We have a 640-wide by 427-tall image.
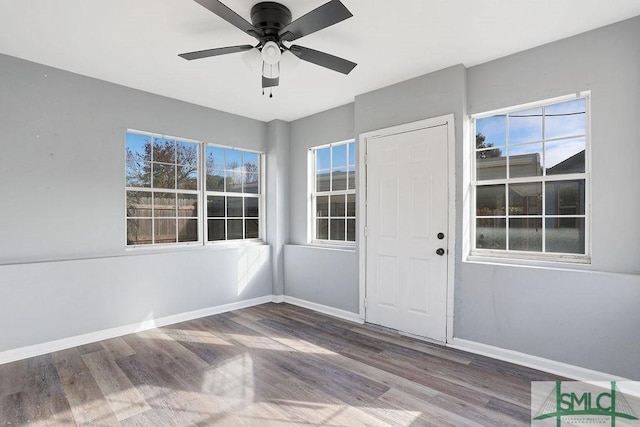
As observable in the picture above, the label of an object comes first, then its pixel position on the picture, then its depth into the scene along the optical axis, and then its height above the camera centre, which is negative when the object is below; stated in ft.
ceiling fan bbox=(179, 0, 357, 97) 6.61 +3.89
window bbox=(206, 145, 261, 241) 15.25 +0.80
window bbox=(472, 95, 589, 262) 9.25 +0.85
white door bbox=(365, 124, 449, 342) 11.16 -0.77
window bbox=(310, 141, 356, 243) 14.91 +0.80
